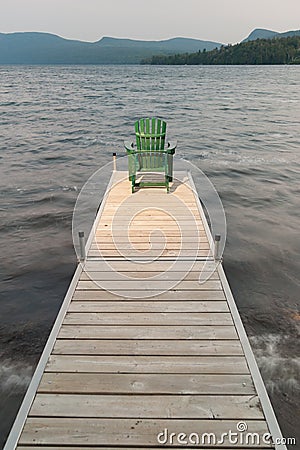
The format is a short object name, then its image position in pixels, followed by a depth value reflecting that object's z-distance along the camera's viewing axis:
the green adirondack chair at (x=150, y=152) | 6.09
